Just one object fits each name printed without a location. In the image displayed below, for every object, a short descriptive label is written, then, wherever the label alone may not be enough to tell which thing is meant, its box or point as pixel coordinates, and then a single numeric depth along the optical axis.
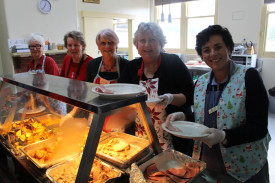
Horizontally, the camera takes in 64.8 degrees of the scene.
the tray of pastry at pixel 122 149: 1.28
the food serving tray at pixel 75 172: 1.19
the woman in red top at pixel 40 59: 3.15
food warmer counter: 1.05
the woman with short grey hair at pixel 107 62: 2.37
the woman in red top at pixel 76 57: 2.82
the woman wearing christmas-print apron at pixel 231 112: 1.39
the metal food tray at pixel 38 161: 1.32
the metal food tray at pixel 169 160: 1.19
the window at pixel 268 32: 6.12
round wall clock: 5.16
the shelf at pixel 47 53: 4.80
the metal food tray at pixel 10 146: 1.57
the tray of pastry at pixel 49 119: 1.78
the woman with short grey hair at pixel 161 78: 1.89
